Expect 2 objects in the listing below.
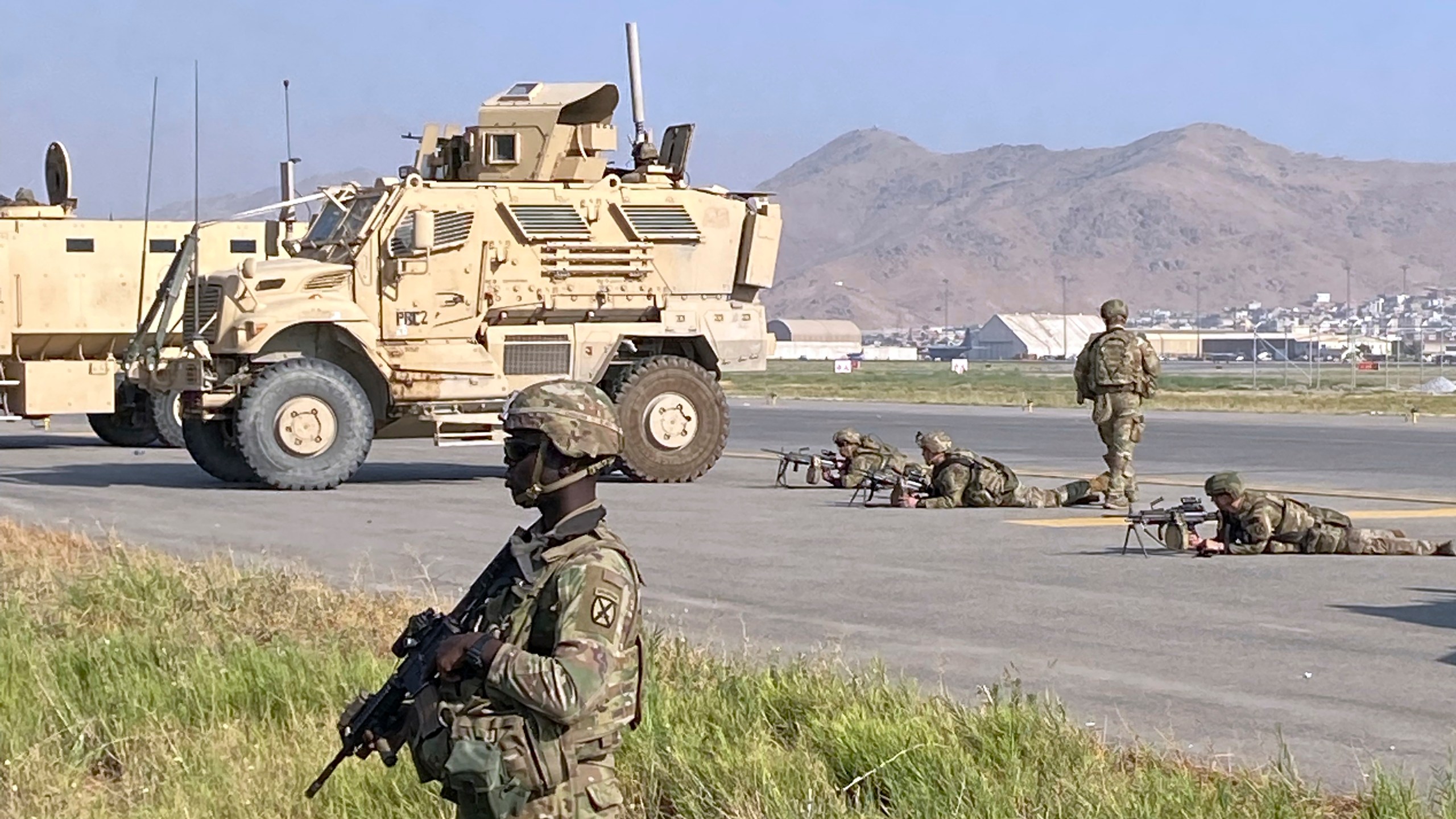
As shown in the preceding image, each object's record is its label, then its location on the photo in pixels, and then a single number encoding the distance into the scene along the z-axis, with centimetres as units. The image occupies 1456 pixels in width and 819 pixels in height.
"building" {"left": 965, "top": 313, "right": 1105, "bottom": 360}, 19150
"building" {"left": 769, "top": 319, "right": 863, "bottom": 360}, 17688
